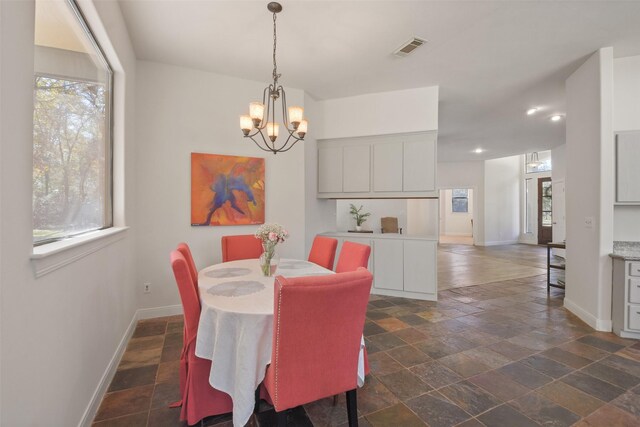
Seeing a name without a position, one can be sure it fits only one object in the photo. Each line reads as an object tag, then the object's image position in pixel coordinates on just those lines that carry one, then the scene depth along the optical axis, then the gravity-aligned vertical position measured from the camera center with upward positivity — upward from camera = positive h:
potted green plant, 5.95 -0.07
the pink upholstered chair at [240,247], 3.03 -0.38
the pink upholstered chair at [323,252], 2.75 -0.39
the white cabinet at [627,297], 2.75 -0.82
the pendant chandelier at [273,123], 2.39 +0.81
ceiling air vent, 2.88 +1.74
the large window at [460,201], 12.94 +0.54
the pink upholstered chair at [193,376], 1.64 -0.95
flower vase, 2.21 -0.38
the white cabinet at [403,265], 3.97 -0.74
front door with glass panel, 9.41 +0.07
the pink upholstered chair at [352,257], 2.20 -0.35
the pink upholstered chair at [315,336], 1.21 -0.57
